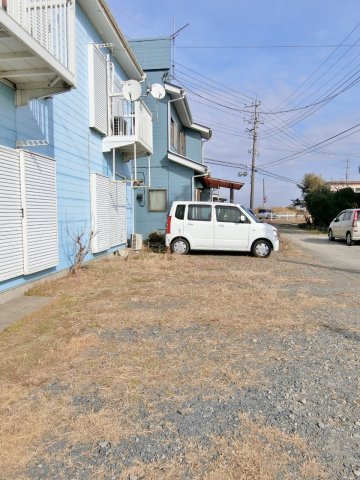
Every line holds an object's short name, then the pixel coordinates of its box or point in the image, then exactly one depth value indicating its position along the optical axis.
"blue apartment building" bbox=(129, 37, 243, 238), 15.92
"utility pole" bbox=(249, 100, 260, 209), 34.91
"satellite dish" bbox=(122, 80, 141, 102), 10.18
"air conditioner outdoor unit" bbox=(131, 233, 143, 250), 12.91
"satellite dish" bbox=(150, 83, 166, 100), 13.43
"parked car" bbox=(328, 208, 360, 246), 16.45
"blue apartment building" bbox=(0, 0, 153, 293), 5.70
